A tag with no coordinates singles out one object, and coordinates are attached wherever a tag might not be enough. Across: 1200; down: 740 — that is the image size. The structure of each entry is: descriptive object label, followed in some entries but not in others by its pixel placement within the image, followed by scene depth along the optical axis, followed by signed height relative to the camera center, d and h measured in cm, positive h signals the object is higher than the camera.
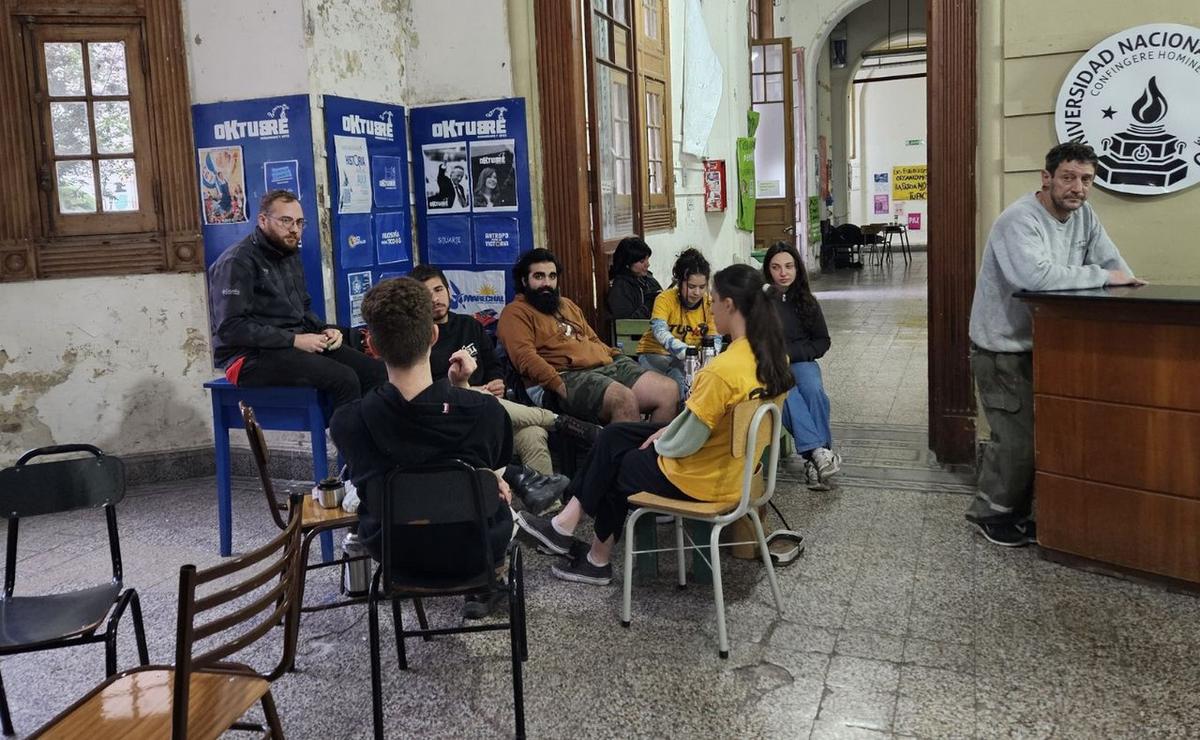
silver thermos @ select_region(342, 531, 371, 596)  340 -111
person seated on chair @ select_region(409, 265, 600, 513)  422 -76
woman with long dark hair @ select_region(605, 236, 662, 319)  538 -22
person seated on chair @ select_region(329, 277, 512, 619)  257 -45
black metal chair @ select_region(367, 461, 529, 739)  247 -69
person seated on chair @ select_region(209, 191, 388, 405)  404 -26
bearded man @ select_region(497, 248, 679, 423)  454 -57
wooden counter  329 -72
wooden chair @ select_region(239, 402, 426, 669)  293 -79
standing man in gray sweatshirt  374 -40
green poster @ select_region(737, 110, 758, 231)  920 +52
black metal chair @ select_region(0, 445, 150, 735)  243 -79
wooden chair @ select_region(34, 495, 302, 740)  175 -85
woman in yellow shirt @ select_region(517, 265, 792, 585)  310 -64
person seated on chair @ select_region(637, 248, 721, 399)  506 -40
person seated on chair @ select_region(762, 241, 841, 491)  475 -62
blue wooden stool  410 -67
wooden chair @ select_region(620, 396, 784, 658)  299 -83
